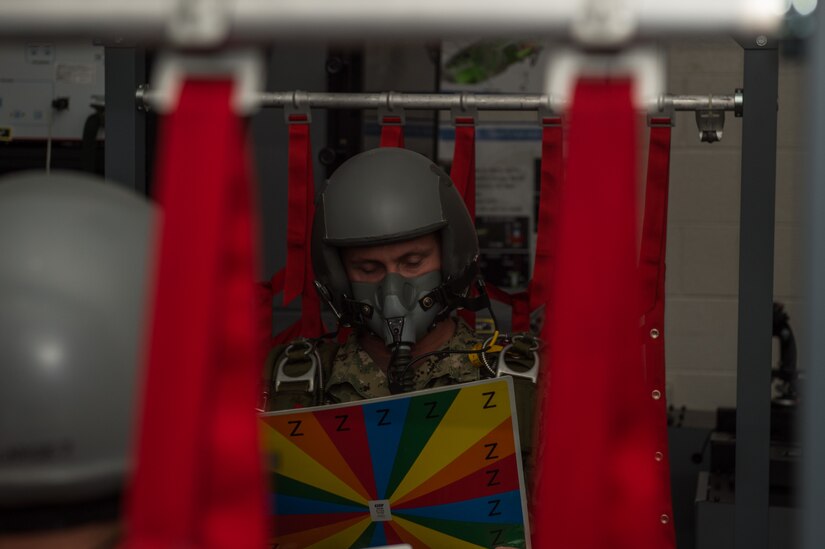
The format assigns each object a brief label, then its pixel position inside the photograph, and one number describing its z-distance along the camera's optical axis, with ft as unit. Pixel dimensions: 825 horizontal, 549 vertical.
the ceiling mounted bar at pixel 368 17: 4.67
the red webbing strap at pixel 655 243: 10.69
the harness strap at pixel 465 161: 11.24
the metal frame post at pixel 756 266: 10.25
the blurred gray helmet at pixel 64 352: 6.47
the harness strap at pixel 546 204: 11.08
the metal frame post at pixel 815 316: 4.74
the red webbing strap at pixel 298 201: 11.05
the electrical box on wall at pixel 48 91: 12.98
